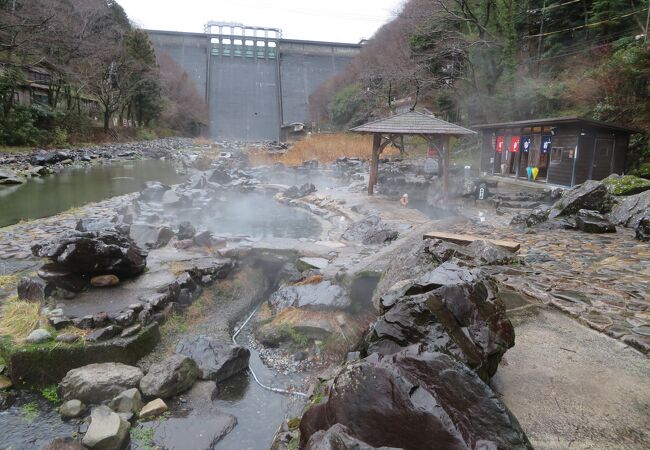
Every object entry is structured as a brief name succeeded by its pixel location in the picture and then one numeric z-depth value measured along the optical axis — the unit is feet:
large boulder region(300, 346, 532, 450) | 6.43
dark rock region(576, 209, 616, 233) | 23.94
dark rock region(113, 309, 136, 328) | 15.87
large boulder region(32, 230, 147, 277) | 17.75
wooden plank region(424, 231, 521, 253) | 19.98
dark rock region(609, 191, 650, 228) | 24.66
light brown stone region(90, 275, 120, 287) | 18.42
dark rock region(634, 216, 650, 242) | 21.75
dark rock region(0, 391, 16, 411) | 13.23
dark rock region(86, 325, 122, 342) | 15.02
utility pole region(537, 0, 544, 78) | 81.66
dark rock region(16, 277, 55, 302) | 17.07
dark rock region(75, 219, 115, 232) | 25.77
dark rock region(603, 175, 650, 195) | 28.35
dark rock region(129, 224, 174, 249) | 26.02
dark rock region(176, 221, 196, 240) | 28.17
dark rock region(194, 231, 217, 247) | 26.94
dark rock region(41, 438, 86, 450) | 10.48
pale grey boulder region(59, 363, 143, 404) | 13.32
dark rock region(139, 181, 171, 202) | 45.37
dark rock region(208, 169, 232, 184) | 59.66
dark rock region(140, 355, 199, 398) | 13.51
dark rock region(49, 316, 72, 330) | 15.40
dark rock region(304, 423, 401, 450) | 6.28
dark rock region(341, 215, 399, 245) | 29.89
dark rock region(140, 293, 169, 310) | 17.61
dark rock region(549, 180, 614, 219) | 27.14
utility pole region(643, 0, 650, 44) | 56.75
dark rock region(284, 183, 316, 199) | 53.78
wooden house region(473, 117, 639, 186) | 46.34
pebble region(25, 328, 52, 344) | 14.62
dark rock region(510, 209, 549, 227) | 27.09
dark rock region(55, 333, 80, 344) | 14.74
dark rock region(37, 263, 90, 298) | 17.48
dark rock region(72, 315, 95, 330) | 15.57
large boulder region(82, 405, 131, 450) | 11.42
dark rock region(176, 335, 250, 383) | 14.94
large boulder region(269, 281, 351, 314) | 19.10
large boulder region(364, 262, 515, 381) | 9.11
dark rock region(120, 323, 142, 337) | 15.66
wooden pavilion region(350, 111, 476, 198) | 42.32
